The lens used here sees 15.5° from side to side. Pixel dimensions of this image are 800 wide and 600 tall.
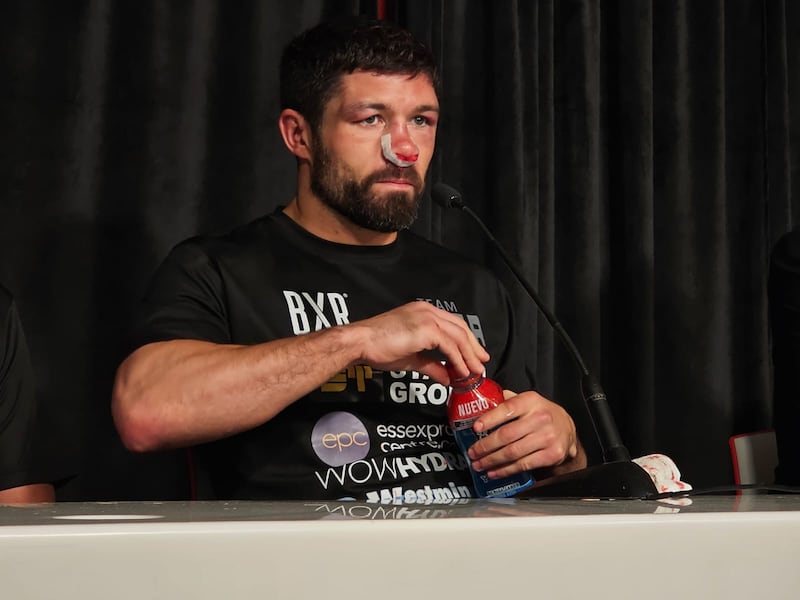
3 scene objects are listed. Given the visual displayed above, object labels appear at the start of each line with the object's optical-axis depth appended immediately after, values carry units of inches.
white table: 52.9
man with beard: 113.4
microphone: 105.2
